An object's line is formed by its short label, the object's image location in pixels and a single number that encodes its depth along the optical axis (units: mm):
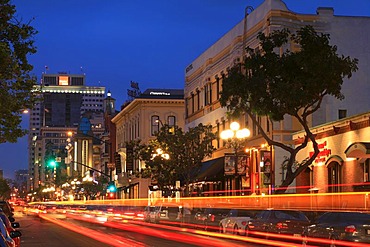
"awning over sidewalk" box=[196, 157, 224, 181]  53312
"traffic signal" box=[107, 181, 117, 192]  74625
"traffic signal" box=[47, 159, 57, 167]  70312
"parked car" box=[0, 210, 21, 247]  18453
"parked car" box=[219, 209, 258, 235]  32125
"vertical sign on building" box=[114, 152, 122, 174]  75000
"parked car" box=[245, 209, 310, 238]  28062
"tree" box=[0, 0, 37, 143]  22364
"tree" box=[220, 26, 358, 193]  31938
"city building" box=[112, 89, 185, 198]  83000
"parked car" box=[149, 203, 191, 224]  40844
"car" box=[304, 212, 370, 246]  21438
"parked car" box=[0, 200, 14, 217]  33356
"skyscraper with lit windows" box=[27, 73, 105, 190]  169038
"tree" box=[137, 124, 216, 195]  53281
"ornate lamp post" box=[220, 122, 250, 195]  39375
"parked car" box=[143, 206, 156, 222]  45631
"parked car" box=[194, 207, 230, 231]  36750
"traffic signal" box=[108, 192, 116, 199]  90375
